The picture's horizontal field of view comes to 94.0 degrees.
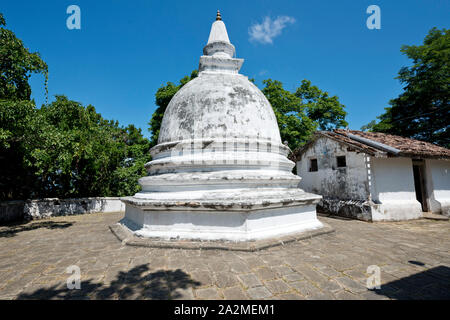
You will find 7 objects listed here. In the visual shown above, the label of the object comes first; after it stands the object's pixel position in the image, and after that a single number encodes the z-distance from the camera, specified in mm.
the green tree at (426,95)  15359
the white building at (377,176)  8648
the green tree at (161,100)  17283
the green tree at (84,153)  6965
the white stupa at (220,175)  4938
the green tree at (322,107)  19308
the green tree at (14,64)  6746
